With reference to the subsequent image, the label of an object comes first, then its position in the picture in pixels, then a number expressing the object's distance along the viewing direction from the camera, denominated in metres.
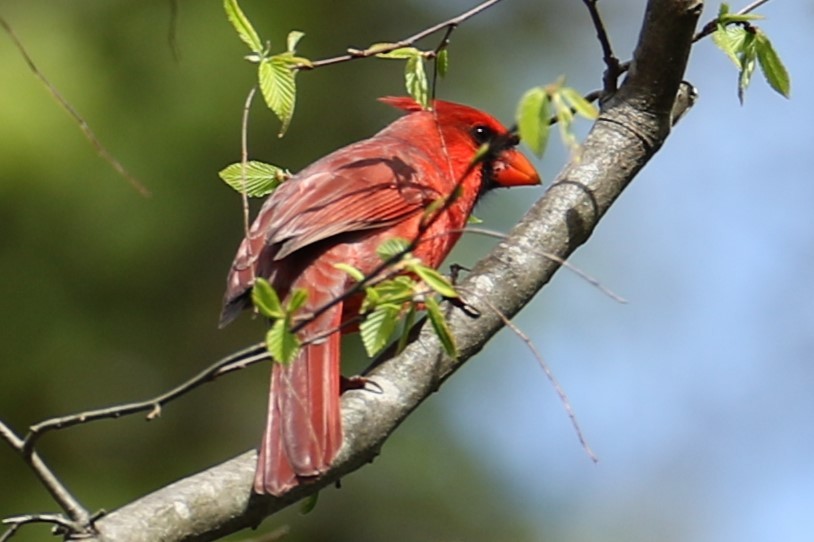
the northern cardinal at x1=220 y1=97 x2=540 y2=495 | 4.97
